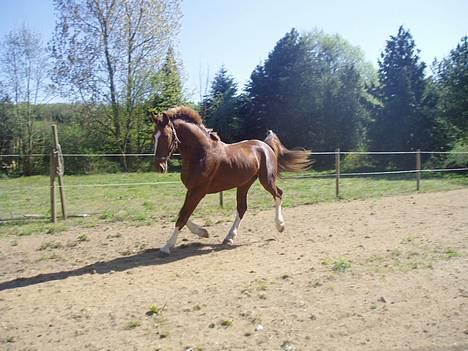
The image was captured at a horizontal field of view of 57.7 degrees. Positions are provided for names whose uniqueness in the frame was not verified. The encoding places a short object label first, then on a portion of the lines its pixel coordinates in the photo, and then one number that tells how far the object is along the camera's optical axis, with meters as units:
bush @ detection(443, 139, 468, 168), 19.32
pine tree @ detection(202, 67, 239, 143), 28.11
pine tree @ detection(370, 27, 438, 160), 21.88
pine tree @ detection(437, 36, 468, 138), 19.97
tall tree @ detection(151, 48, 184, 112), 24.28
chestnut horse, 5.69
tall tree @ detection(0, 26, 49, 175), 23.59
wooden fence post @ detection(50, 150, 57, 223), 8.20
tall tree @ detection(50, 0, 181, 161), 22.64
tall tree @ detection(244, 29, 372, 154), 26.88
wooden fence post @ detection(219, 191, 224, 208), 9.71
